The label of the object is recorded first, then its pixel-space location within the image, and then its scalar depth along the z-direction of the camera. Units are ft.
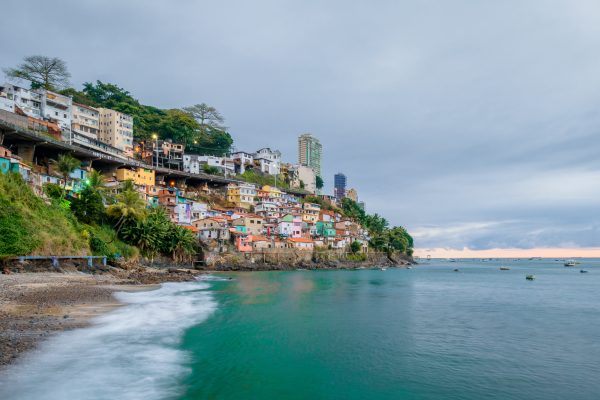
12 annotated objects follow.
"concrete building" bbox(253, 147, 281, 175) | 352.69
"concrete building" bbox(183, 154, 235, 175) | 278.26
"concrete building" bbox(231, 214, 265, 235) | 232.73
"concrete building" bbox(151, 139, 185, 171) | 269.03
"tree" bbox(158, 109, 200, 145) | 298.76
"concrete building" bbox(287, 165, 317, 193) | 386.32
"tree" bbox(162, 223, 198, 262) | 177.27
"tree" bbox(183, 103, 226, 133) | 379.76
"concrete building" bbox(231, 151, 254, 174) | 329.11
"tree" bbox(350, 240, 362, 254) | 292.81
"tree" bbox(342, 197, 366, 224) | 374.36
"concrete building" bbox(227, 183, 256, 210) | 279.49
